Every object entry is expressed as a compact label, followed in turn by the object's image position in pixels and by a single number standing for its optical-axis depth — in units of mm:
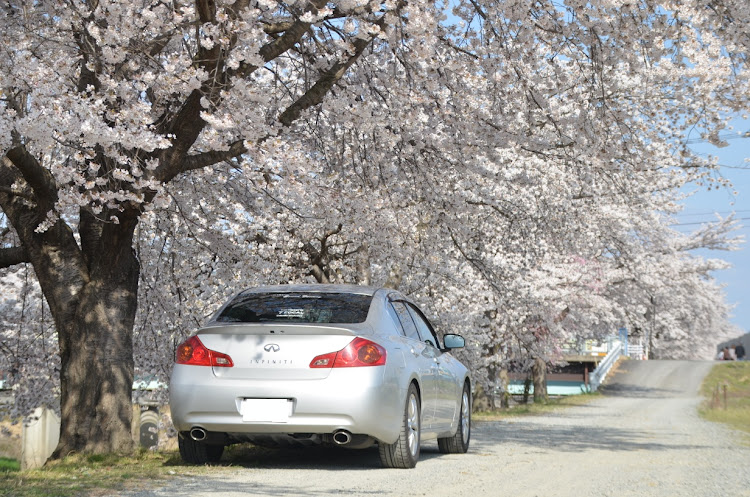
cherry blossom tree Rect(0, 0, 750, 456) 15602
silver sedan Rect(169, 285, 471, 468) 14312
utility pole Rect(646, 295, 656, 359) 83487
